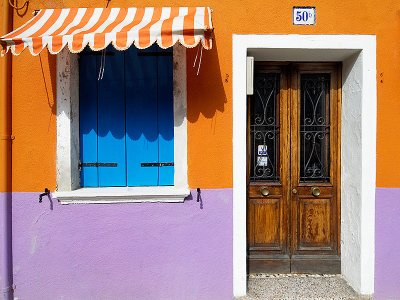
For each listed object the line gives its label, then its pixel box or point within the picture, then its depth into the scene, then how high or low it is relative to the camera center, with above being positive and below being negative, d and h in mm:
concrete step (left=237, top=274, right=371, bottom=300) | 4539 -1727
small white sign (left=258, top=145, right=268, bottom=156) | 5043 -66
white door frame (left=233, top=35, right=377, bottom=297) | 4441 +195
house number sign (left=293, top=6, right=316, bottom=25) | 4453 +1498
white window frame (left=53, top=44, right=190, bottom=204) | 4406 +8
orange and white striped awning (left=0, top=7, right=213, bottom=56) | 3660 +1103
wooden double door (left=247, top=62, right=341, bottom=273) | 5031 -316
